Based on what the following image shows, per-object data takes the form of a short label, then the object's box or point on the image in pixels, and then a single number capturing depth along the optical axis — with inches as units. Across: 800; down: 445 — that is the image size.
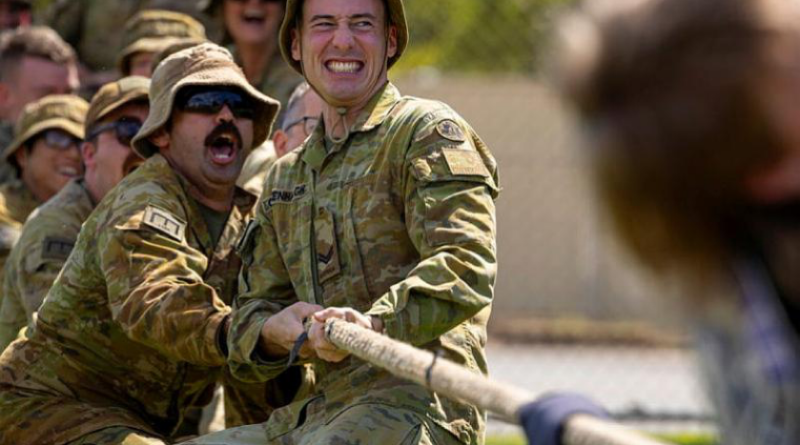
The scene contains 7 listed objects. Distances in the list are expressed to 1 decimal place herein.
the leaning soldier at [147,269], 448.8
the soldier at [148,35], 721.0
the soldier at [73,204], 541.0
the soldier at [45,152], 695.1
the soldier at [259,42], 698.2
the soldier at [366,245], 375.2
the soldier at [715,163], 175.5
